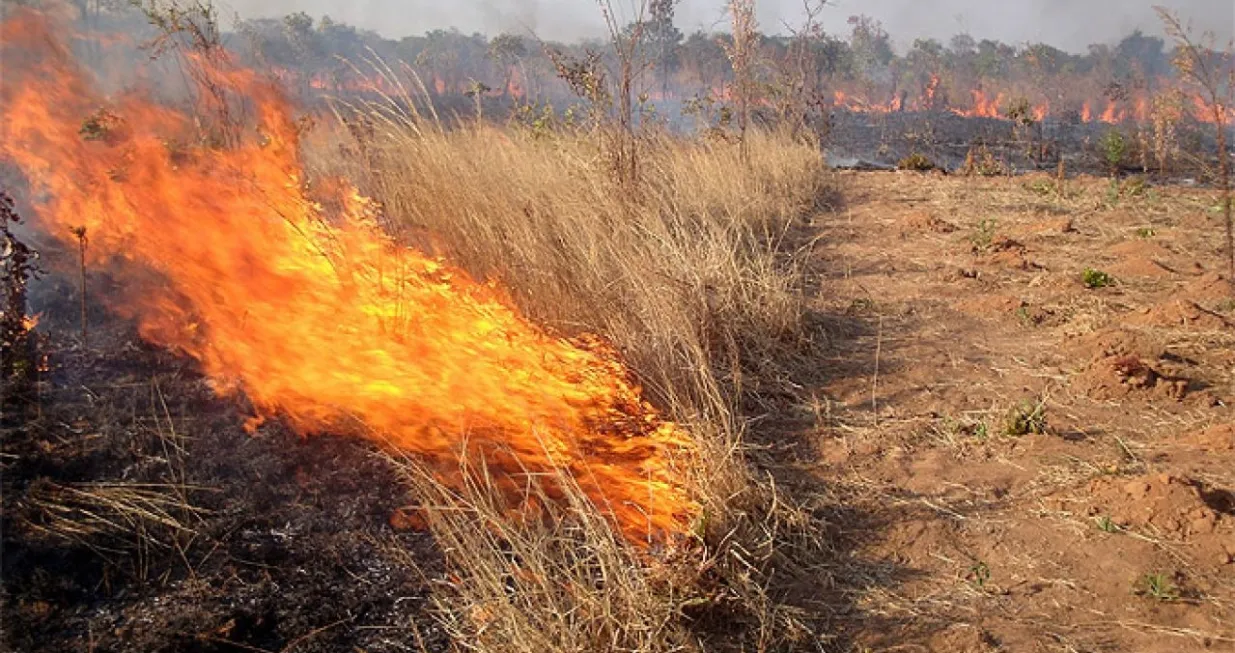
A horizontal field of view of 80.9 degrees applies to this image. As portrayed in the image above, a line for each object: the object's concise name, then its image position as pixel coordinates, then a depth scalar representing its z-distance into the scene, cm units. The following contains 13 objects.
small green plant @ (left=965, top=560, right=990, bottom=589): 222
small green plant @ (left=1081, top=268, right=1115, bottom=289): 514
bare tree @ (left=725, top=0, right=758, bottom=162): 732
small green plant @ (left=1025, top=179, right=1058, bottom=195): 935
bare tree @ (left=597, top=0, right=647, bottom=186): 492
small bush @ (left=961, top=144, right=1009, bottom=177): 1185
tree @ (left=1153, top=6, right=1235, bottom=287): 439
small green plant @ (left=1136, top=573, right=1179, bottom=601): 208
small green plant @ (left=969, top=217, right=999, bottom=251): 657
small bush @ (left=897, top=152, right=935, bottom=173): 1323
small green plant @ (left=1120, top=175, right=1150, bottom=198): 886
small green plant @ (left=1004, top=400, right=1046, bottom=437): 310
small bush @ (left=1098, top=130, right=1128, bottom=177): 1317
